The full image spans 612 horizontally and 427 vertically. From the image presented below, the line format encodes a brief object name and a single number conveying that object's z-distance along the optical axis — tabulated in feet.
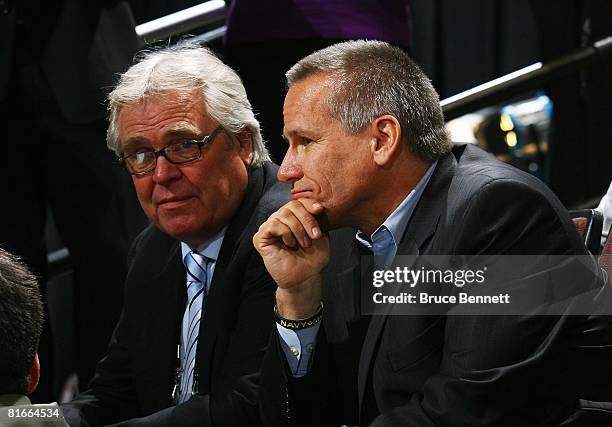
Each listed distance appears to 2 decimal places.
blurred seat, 15.25
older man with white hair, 16.12
